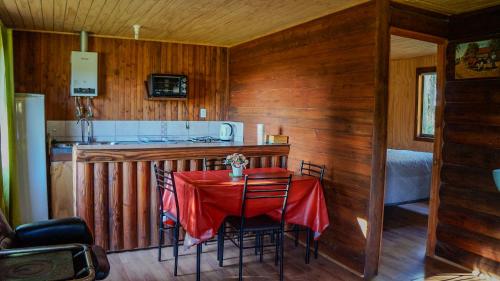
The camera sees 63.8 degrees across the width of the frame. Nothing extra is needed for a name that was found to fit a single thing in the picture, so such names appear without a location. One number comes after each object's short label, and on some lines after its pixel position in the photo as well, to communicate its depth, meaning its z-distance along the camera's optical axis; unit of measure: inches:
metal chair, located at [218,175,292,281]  126.4
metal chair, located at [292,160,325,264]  147.6
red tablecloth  122.6
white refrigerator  177.5
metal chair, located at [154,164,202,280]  127.5
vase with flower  139.2
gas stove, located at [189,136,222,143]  231.9
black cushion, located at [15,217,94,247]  102.4
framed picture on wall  136.0
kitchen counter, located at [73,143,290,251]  144.0
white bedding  199.0
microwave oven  217.3
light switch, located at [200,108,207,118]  243.1
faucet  212.7
